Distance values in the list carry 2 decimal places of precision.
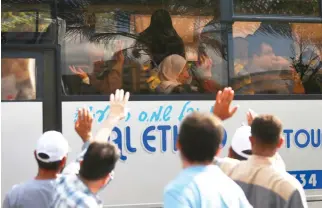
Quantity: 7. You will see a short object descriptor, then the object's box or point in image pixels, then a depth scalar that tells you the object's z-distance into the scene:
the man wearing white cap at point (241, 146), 6.71
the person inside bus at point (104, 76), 9.99
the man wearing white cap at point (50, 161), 6.44
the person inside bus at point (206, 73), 10.55
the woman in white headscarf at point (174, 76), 10.35
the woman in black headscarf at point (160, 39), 10.33
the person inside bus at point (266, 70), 10.77
